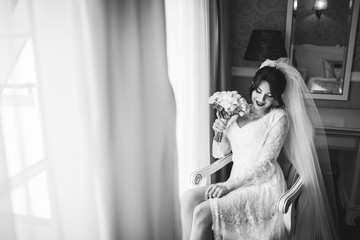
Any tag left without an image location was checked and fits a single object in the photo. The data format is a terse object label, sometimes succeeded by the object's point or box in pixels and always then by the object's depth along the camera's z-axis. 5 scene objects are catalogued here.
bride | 2.03
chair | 1.90
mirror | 3.26
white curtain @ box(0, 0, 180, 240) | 1.09
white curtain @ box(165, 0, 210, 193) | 2.48
